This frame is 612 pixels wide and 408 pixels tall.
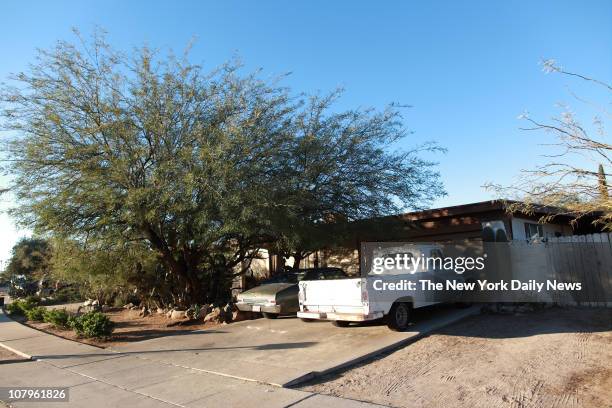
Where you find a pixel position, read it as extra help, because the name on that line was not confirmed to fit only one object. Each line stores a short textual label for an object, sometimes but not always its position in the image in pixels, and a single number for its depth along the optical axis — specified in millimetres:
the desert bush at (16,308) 19006
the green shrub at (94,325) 11352
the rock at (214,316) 13582
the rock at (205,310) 13969
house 15242
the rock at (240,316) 13672
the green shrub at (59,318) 13406
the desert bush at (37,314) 15672
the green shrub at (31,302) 18709
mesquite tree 11594
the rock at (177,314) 14400
